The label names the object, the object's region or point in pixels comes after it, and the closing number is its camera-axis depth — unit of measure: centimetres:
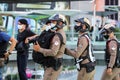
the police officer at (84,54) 906
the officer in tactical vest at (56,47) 851
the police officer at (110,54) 960
